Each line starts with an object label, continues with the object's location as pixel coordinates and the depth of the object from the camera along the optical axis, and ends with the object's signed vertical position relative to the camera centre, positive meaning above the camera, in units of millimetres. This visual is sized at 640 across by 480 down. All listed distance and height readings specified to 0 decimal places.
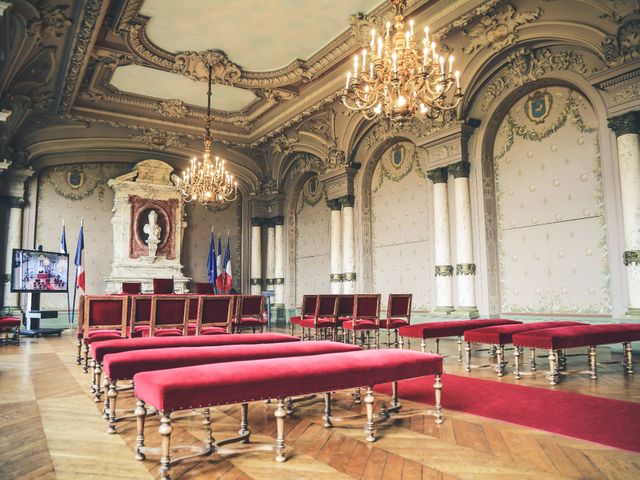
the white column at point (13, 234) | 10234 +1320
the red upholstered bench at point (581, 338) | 4332 -482
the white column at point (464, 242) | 7836 +786
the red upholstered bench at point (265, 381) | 2311 -493
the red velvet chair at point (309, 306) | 6922 -227
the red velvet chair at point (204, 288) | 8586 +68
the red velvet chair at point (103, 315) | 4926 -236
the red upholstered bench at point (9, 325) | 7746 -513
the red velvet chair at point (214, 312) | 5543 -243
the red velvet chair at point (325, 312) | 6676 -311
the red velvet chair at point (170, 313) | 5129 -226
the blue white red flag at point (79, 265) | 8998 +555
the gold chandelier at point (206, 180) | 7961 +1906
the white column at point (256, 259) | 13344 +912
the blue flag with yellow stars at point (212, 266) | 11612 +632
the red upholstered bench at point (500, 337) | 4746 -494
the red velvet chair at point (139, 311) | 5055 -197
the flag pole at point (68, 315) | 9972 -491
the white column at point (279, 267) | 13023 +666
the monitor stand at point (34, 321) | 9227 -546
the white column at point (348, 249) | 10477 +917
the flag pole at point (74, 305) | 10511 -269
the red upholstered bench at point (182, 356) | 2986 -444
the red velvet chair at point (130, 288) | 8098 +78
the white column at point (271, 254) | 13391 +1053
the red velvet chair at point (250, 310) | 6602 -268
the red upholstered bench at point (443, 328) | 5195 -446
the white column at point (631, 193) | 5766 +1174
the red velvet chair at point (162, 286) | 8664 +115
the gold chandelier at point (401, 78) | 4594 +2095
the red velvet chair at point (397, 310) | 6770 -292
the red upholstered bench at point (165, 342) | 3484 -410
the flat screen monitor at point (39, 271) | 8586 +422
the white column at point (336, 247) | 10797 +1001
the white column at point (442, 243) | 8234 +810
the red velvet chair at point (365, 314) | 6574 -337
